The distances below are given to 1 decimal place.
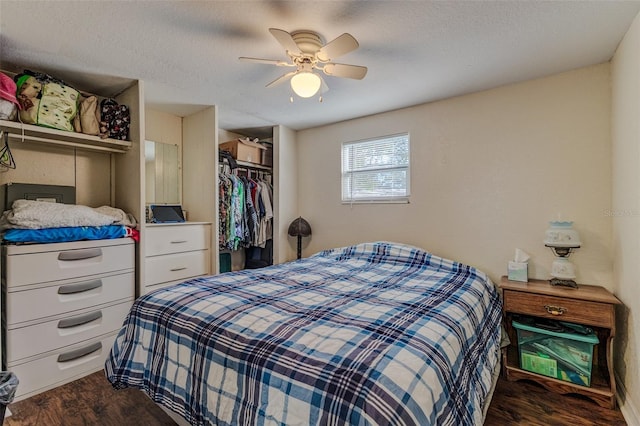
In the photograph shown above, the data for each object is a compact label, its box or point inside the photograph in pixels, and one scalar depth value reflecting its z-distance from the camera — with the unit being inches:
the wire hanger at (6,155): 82.0
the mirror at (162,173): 123.0
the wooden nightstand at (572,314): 71.9
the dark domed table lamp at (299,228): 145.7
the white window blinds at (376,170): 124.6
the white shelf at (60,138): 81.3
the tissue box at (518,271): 90.0
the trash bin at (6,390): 51.6
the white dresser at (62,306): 75.4
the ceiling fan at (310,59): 65.7
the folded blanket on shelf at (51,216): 76.9
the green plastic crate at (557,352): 74.5
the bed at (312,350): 37.1
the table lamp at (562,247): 83.7
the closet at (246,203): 131.3
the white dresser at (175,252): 104.6
